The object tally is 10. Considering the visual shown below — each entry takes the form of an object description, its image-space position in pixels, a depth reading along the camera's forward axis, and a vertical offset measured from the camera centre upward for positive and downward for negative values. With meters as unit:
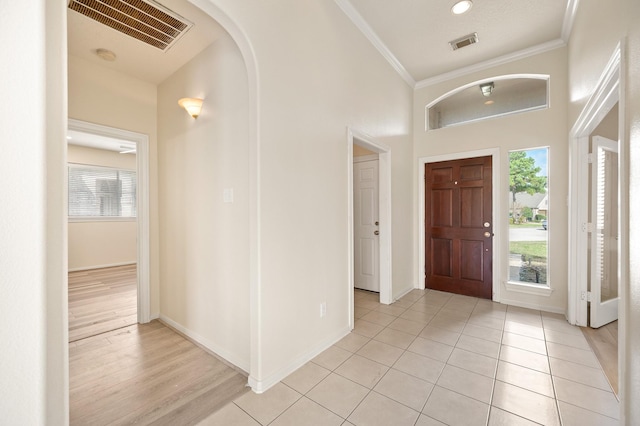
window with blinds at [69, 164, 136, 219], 5.99 +0.49
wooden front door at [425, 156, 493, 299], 3.86 -0.25
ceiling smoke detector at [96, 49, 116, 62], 2.63 +1.60
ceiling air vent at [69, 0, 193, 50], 2.00 +1.58
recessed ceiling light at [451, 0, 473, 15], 2.67 +2.10
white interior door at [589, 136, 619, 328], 2.82 -0.25
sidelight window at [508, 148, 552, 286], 3.49 -0.09
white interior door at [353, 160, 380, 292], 4.19 -0.24
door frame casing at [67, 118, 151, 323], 3.15 -0.15
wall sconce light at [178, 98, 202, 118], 2.57 +1.05
